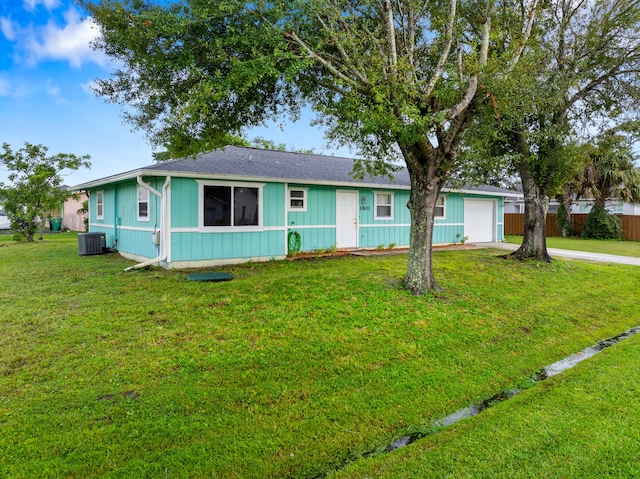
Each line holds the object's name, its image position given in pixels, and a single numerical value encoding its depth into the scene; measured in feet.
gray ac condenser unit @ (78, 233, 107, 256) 38.29
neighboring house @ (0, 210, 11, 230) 84.65
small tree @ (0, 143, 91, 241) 50.85
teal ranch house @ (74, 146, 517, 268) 30.32
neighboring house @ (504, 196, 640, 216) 72.28
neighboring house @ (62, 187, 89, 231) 82.59
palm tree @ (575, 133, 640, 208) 66.33
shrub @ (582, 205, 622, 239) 67.87
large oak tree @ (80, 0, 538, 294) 18.62
